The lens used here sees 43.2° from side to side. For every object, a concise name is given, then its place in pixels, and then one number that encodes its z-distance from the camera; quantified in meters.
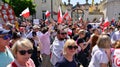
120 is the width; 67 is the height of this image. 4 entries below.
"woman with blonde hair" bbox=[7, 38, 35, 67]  2.02
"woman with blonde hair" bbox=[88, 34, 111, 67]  2.82
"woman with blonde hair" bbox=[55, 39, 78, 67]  2.55
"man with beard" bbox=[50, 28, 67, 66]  3.75
